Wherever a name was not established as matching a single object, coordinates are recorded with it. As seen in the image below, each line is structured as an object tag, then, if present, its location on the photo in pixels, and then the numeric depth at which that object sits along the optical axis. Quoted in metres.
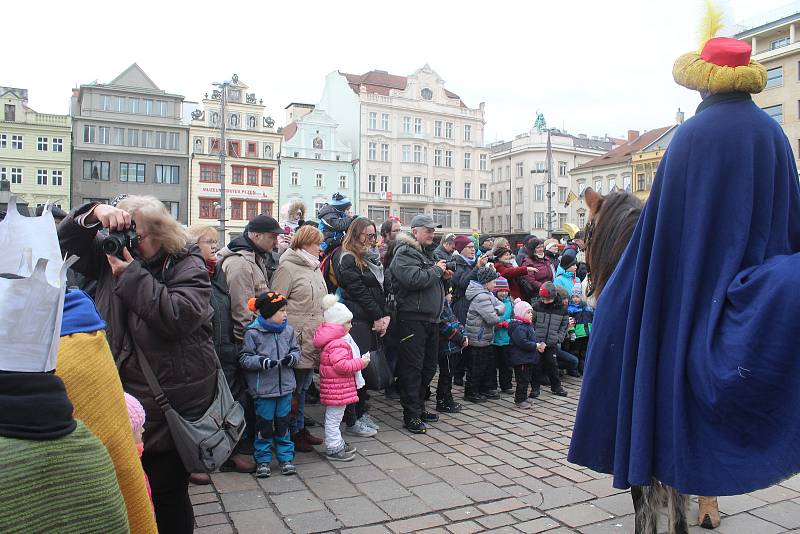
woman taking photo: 2.96
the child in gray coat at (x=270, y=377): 4.93
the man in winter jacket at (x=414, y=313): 6.21
